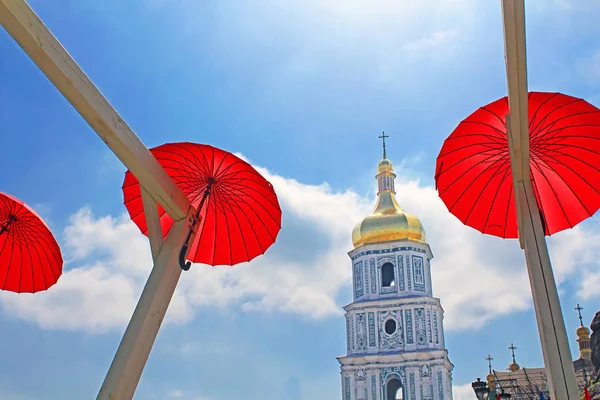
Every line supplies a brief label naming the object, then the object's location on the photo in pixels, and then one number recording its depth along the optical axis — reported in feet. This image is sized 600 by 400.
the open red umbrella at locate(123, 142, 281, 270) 21.42
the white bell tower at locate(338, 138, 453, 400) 121.90
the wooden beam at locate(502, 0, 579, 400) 14.48
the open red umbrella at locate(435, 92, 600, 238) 19.45
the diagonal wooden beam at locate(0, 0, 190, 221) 13.57
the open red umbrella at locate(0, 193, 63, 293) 24.99
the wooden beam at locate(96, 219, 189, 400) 16.22
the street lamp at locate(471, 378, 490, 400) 60.29
